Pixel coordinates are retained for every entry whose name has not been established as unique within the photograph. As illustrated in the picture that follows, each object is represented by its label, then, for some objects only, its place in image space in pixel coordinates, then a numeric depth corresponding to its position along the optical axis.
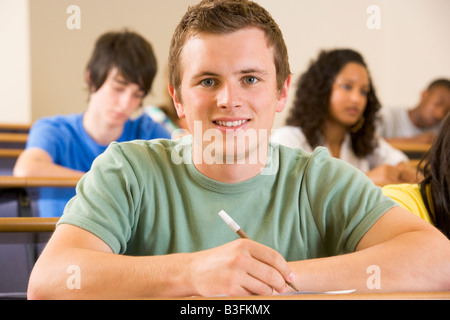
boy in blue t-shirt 2.34
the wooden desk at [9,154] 2.52
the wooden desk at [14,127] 3.46
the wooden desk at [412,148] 3.15
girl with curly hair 2.68
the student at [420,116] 4.43
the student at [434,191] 1.31
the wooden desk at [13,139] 2.87
